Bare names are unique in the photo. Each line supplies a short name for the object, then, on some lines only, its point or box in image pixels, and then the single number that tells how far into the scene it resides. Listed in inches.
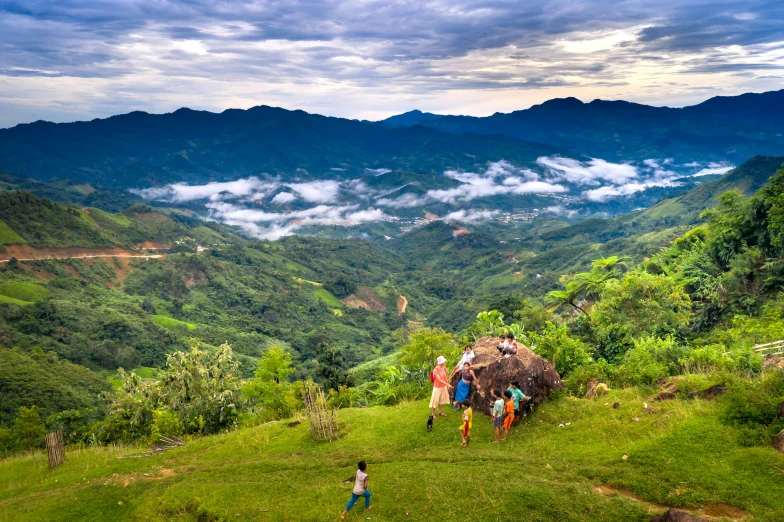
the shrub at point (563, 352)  718.5
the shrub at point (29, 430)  1018.7
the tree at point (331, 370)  1149.1
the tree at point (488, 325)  884.0
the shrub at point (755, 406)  458.6
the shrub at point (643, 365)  621.3
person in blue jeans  450.3
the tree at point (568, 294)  991.6
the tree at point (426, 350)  853.2
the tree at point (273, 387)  829.2
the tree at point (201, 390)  818.8
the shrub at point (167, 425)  758.7
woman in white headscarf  613.3
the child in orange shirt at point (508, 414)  557.0
